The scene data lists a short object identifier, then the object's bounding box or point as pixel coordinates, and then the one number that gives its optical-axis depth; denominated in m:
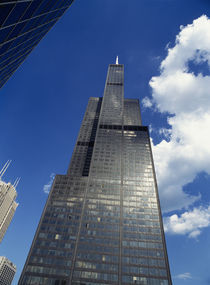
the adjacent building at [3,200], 188.00
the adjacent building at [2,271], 193.00
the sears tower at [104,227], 74.06
